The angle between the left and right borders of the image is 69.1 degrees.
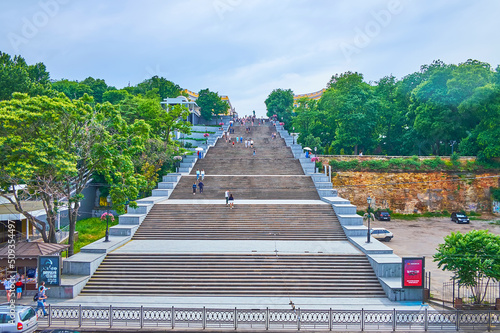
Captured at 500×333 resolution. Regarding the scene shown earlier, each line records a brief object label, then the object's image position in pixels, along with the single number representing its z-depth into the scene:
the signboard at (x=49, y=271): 15.66
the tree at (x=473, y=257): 13.98
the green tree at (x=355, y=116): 43.72
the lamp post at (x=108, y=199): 37.34
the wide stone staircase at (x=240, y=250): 16.66
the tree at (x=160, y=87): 70.62
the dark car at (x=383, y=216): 34.75
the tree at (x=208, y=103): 73.38
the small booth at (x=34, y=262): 15.68
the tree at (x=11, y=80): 34.09
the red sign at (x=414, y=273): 15.36
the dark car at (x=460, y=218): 33.59
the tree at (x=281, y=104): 75.75
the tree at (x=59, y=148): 18.12
